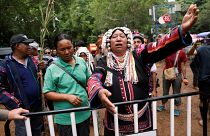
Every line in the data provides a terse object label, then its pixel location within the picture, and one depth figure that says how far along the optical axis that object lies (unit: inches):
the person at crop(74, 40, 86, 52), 243.1
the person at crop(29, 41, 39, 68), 204.6
